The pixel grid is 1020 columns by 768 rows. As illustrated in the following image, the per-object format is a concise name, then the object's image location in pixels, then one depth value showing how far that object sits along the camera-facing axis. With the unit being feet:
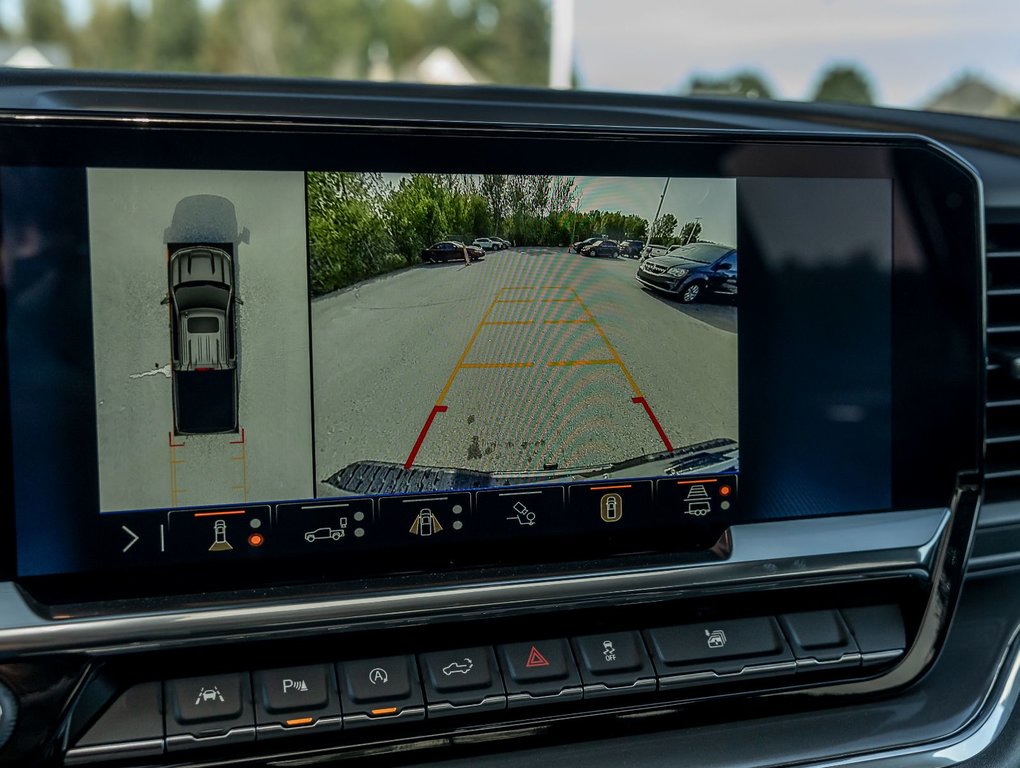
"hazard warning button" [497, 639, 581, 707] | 1.15
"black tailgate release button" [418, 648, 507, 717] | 1.13
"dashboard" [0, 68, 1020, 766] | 1.06
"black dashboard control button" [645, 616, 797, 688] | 1.21
